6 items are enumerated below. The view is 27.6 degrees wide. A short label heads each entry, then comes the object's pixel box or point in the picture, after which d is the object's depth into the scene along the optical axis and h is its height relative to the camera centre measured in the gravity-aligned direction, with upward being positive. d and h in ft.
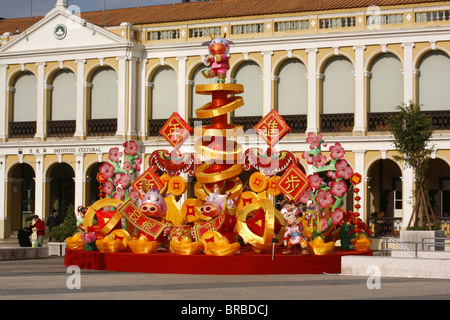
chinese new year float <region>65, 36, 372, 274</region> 73.97 -3.31
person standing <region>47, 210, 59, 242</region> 122.42 -6.49
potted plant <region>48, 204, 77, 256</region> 103.76 -6.91
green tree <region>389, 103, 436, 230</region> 104.68 +4.05
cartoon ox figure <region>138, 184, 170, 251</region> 76.38 -2.76
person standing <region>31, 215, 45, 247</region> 110.22 -6.92
